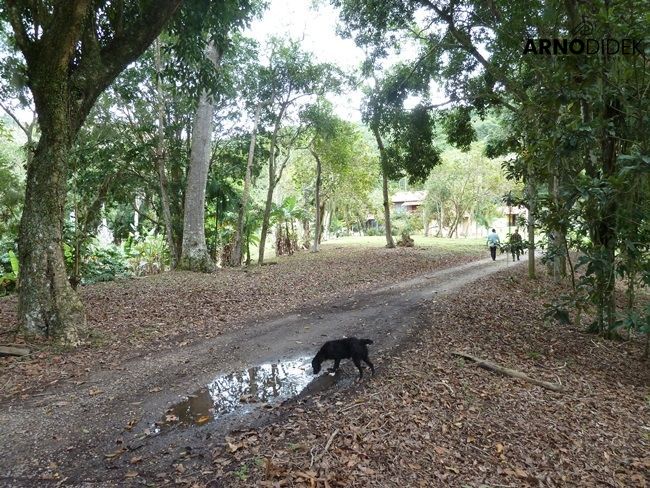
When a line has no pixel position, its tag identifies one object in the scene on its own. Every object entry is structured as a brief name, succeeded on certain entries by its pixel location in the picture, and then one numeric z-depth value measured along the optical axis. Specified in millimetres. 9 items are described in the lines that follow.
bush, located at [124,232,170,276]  18328
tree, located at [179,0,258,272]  14844
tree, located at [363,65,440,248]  14633
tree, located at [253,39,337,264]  17531
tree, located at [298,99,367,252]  19875
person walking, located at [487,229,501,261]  19986
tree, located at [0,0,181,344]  6773
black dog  5789
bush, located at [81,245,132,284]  14466
